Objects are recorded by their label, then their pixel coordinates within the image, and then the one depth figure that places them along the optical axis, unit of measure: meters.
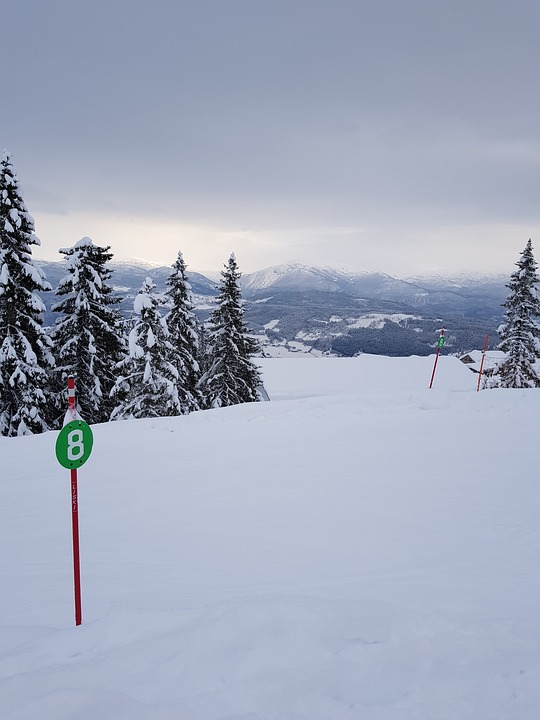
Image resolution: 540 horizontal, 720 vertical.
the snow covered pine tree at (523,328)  26.58
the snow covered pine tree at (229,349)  24.69
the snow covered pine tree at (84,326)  18.72
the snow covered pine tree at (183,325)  23.58
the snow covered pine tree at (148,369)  19.05
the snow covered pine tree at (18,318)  16.19
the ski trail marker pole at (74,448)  3.85
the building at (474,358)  51.28
